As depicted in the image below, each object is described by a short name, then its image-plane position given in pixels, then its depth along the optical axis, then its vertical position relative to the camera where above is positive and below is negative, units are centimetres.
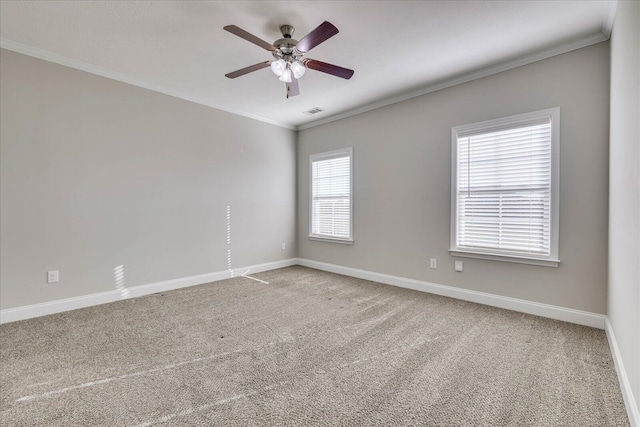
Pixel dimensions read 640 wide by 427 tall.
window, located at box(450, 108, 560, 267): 293 +19
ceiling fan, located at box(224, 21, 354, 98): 235 +129
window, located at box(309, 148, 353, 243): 491 +19
